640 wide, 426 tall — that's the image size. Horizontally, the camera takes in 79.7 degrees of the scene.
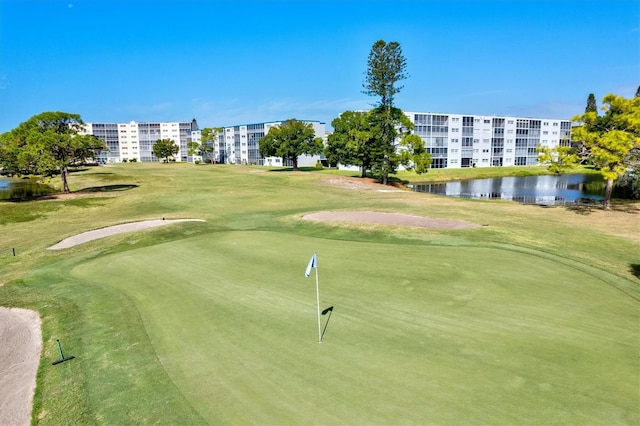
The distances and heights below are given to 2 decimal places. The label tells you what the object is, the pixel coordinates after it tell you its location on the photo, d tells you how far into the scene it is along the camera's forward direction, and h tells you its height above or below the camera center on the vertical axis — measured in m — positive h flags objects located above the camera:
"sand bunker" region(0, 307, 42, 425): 9.81 -6.06
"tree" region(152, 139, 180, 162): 171.88 +9.86
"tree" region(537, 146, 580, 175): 37.53 +1.37
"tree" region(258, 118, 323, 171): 103.56 +8.26
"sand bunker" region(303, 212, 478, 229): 29.95 -4.08
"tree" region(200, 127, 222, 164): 162.62 +14.26
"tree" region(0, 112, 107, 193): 51.00 +3.63
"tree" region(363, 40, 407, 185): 73.81 +17.48
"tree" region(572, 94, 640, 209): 33.94 +3.37
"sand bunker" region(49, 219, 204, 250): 28.40 -5.00
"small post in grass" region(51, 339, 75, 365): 11.73 -5.80
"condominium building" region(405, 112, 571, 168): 122.00 +11.85
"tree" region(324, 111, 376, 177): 78.31 +6.57
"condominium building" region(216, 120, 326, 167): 144.50 +11.01
